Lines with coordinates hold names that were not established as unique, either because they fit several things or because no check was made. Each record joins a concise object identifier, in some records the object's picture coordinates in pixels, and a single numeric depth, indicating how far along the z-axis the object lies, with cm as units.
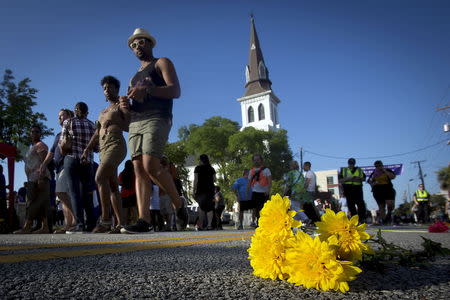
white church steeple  7231
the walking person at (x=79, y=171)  556
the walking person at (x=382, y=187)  933
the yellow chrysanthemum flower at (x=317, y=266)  107
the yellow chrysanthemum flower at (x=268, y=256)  127
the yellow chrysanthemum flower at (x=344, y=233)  121
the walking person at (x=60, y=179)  620
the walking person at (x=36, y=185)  656
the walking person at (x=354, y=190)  902
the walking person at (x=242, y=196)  879
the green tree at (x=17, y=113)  1741
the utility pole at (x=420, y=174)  5624
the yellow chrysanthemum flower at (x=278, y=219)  127
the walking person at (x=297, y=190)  814
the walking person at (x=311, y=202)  829
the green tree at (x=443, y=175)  3797
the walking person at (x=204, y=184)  818
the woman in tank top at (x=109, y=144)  497
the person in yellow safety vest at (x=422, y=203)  1438
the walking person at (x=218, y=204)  1118
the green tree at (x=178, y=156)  2897
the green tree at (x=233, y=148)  4434
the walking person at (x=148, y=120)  382
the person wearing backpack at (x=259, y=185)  818
